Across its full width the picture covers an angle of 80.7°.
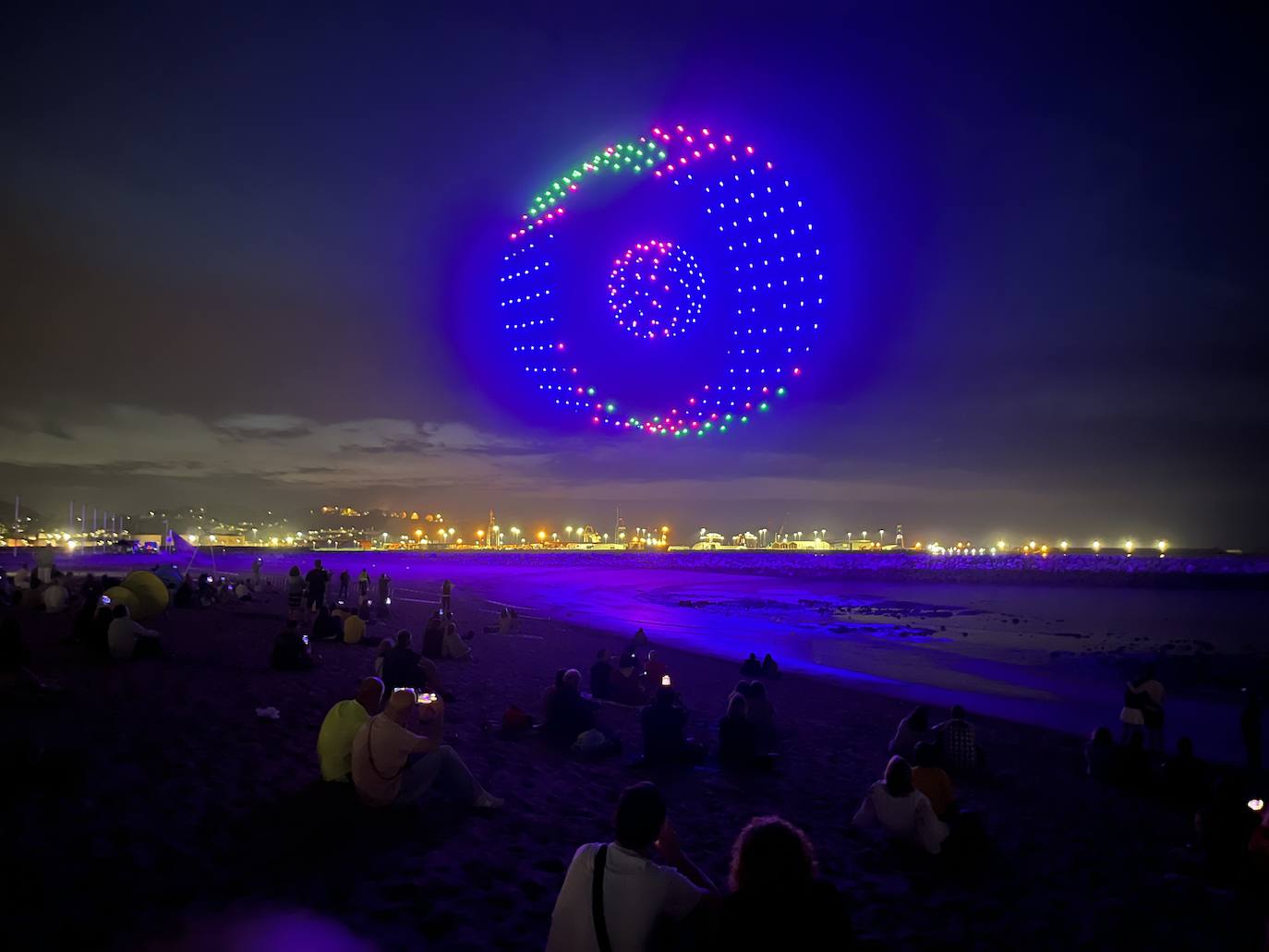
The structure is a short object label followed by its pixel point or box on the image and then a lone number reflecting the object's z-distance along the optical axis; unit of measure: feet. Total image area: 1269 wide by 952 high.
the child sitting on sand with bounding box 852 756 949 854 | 20.56
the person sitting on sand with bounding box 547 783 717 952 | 10.50
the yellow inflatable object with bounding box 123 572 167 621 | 58.39
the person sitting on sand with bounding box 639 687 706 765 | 29.99
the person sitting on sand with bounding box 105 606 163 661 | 41.63
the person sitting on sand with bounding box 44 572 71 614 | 66.95
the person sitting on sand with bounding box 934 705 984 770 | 30.63
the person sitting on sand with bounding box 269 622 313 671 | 43.09
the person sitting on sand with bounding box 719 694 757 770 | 30.07
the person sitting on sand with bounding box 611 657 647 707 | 42.16
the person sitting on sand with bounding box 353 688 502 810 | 21.17
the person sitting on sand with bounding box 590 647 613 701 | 42.37
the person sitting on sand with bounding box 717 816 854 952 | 9.39
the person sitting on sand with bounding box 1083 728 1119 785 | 30.53
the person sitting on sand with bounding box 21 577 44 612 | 69.92
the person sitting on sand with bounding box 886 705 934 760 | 28.43
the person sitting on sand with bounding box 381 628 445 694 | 36.55
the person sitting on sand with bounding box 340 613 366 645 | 55.93
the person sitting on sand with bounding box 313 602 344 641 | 57.00
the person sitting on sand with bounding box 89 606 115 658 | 42.04
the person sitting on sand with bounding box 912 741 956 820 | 21.90
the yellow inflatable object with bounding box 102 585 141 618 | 55.52
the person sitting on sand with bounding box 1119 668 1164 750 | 35.65
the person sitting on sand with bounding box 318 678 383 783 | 22.95
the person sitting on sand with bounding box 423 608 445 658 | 53.21
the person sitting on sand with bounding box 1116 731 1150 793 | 29.40
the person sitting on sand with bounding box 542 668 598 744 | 32.63
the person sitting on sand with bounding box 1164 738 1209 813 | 27.48
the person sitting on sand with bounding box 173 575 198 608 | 78.69
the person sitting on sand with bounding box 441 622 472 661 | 53.52
